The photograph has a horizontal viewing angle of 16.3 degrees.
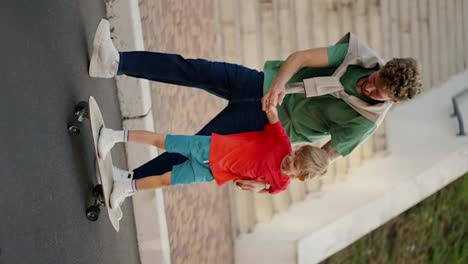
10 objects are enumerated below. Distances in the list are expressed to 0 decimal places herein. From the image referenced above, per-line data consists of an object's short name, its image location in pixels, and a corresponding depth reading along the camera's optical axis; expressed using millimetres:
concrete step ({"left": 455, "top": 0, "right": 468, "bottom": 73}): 17663
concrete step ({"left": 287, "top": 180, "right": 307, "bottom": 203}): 14289
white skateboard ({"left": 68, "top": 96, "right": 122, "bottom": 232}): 8272
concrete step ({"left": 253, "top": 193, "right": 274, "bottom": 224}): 13893
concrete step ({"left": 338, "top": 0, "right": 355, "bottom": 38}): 14878
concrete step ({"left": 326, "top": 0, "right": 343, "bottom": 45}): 14729
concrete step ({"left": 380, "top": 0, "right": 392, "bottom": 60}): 15602
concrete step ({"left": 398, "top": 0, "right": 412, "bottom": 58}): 16155
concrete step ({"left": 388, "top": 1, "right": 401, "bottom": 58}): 15901
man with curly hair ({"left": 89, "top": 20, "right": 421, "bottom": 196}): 7824
